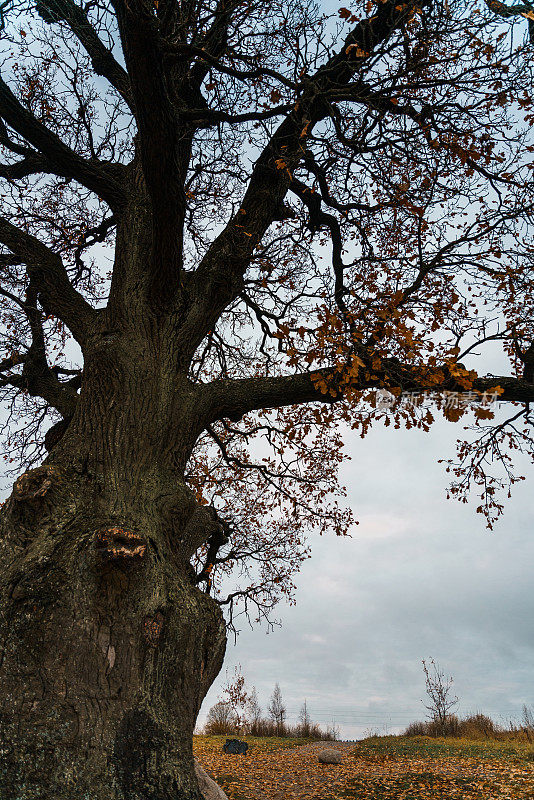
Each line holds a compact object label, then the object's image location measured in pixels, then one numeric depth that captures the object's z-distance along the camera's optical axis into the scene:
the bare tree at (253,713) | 16.36
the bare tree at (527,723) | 14.12
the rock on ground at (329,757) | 10.05
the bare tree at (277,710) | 17.62
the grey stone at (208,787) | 4.43
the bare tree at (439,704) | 16.23
